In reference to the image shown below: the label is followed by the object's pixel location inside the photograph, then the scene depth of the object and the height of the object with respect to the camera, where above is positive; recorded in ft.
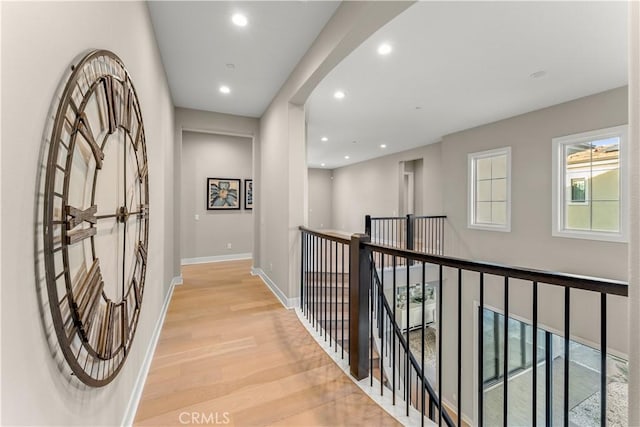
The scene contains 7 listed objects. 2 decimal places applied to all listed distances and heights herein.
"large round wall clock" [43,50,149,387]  2.77 -0.09
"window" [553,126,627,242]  11.80 +1.19
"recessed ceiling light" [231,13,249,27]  7.64 +5.67
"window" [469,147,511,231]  16.08 +1.32
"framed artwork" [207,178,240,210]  19.94 +1.36
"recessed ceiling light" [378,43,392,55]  8.74 +5.49
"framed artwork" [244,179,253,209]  21.10 +1.43
